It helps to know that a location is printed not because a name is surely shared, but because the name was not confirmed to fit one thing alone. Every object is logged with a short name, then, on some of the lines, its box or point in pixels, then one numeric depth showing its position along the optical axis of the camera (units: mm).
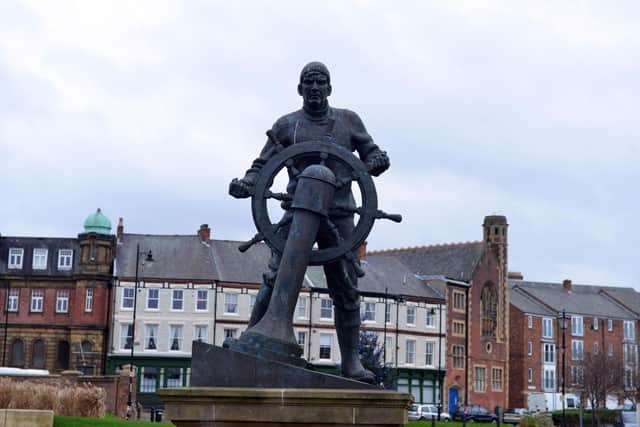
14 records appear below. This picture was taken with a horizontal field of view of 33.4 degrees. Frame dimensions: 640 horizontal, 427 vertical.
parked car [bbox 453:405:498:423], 59469
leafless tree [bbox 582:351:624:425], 75875
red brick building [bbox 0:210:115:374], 65375
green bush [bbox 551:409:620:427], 50906
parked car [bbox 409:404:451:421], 55500
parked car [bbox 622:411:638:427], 43312
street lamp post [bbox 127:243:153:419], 47609
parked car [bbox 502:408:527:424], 59656
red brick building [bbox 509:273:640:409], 83312
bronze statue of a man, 10078
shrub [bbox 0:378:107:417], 28359
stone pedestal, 8555
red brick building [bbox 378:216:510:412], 75688
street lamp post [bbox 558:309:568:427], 45453
